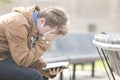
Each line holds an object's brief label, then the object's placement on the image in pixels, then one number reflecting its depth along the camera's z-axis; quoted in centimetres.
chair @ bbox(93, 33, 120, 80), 630
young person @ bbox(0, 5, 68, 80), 665
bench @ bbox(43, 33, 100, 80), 1133
